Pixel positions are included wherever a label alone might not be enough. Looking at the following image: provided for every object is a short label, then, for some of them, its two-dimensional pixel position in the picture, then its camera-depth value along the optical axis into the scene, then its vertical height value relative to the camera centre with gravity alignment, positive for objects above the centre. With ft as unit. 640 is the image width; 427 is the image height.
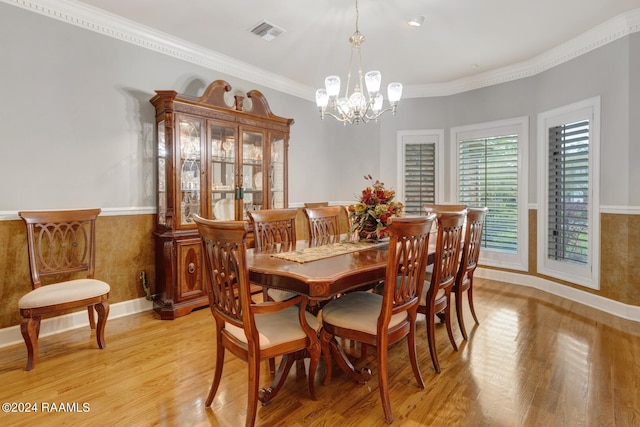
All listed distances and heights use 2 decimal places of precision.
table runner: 6.85 -0.95
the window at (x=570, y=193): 11.49 +0.60
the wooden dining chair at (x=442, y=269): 7.09 -1.35
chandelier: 9.16 +3.22
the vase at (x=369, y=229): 8.62 -0.51
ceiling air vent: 10.56 +5.79
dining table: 5.37 -1.06
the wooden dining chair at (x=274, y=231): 8.29 -0.61
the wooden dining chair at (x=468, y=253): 8.64 -1.18
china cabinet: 10.55 +1.28
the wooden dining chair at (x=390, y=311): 5.73 -1.97
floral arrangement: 8.36 -0.05
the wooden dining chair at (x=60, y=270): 7.56 -1.63
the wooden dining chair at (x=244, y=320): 5.17 -2.00
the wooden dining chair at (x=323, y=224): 9.92 -0.47
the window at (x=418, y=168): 16.48 +2.04
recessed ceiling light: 9.99 +5.68
